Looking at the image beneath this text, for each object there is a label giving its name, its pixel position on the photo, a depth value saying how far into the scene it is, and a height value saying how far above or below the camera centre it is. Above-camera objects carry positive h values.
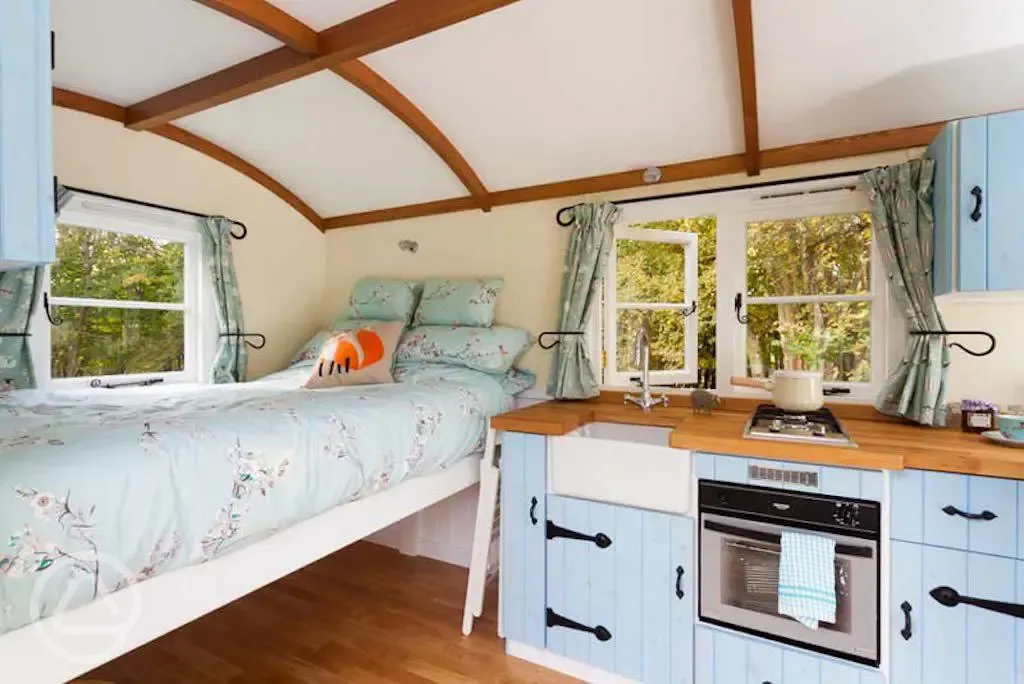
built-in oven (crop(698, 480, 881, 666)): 1.57 -0.73
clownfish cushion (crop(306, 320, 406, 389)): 2.48 -0.11
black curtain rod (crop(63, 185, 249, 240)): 2.42 +0.67
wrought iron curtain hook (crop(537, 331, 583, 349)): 2.77 -0.05
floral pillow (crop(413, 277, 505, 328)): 2.80 +0.18
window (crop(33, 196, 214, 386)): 2.47 +0.20
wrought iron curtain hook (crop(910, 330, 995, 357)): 1.92 +0.00
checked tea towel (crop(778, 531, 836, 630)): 1.56 -0.74
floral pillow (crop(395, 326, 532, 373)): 2.62 -0.06
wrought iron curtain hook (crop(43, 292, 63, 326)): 2.35 +0.10
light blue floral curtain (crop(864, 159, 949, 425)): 1.90 +0.22
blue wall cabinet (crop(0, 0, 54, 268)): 0.63 +0.25
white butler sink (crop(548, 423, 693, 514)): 1.81 -0.50
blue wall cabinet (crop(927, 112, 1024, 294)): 1.60 +0.42
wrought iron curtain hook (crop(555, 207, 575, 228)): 2.74 +0.62
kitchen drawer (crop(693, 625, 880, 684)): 1.59 -1.05
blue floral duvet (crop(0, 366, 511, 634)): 1.02 -0.34
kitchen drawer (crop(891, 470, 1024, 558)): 1.43 -0.50
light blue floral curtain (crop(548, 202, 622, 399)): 2.58 +0.23
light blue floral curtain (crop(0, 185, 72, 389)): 2.17 +0.05
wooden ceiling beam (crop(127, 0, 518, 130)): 1.68 +1.04
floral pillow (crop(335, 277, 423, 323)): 3.02 +0.21
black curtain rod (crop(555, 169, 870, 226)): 2.17 +0.67
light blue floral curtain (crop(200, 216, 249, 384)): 2.90 +0.23
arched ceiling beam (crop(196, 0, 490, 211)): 1.73 +1.06
